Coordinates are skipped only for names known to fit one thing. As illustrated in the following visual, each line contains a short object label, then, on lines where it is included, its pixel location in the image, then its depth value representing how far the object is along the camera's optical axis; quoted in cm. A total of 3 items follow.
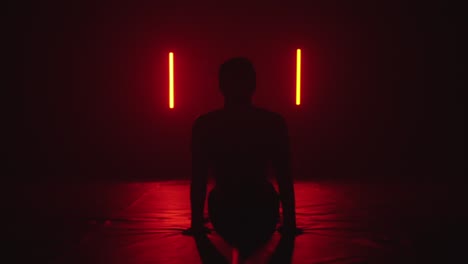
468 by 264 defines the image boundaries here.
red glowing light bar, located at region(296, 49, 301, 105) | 575
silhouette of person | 194
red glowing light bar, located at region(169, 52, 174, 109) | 571
